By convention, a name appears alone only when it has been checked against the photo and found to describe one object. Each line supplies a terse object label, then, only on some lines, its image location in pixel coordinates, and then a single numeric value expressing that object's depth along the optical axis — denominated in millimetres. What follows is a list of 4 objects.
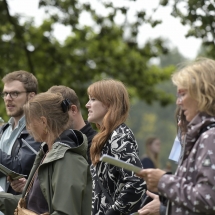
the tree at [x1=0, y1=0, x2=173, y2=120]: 21947
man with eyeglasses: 7466
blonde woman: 4474
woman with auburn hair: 6481
